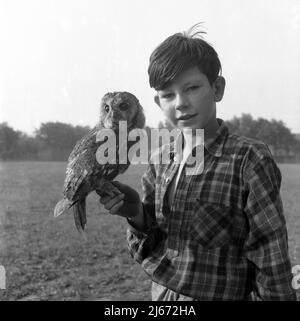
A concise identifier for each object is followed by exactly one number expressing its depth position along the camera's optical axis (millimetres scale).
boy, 1014
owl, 1127
